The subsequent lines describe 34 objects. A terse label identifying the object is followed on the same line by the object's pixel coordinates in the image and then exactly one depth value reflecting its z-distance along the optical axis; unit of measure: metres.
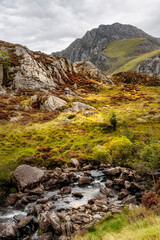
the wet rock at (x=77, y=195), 21.58
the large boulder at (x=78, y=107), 62.48
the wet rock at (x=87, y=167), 30.58
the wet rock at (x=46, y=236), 13.84
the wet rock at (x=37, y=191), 22.30
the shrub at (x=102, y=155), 31.52
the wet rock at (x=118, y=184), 22.75
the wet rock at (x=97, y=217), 15.50
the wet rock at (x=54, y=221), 14.40
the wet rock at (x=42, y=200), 20.22
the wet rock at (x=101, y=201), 18.41
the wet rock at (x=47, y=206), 18.40
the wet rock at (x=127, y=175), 24.66
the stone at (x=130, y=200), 18.00
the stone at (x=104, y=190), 21.56
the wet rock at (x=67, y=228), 13.99
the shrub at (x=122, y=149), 29.41
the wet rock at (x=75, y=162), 31.32
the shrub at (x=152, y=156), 20.90
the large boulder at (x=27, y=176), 23.40
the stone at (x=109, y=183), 23.70
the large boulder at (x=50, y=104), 61.29
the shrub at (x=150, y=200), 15.07
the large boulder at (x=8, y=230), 14.31
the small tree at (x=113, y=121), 47.17
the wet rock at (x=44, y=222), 14.91
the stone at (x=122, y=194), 20.08
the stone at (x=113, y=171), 27.30
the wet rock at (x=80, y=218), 15.23
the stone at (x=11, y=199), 20.33
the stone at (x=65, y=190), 22.67
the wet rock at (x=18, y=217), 16.88
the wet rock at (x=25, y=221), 15.60
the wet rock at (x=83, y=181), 25.38
